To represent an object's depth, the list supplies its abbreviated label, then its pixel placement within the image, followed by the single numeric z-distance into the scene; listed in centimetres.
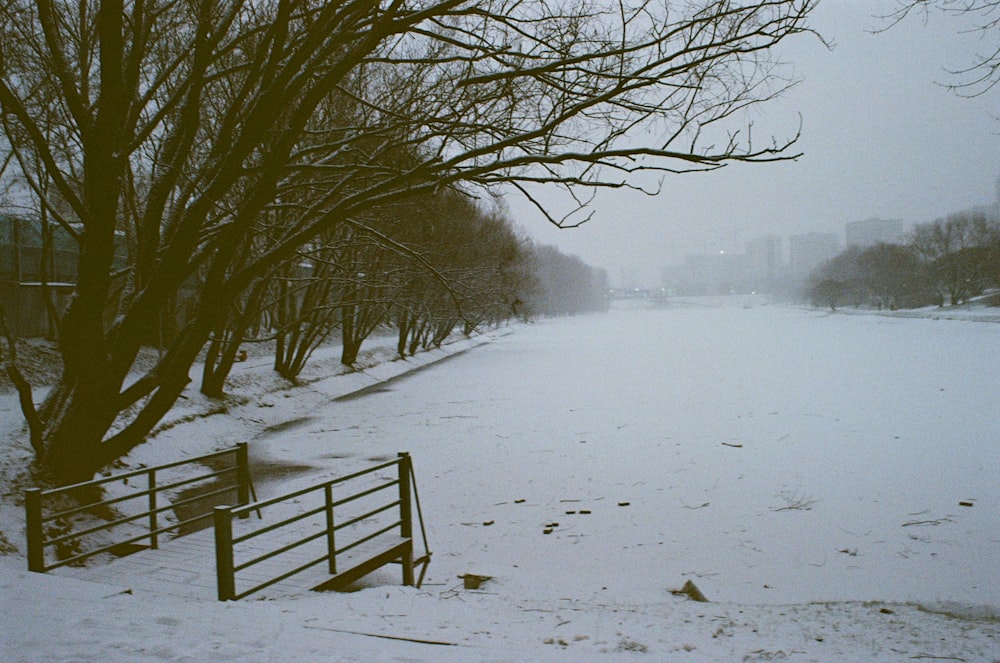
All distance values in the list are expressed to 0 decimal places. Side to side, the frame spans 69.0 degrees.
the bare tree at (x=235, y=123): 841
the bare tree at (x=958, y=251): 8694
